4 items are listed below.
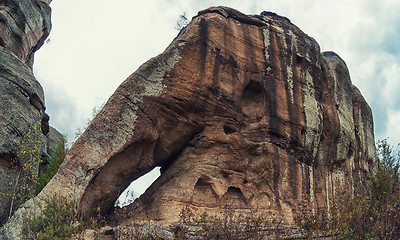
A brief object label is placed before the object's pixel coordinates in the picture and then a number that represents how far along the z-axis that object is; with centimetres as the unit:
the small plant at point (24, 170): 1327
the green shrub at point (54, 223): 1026
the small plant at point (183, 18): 2073
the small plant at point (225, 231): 1062
